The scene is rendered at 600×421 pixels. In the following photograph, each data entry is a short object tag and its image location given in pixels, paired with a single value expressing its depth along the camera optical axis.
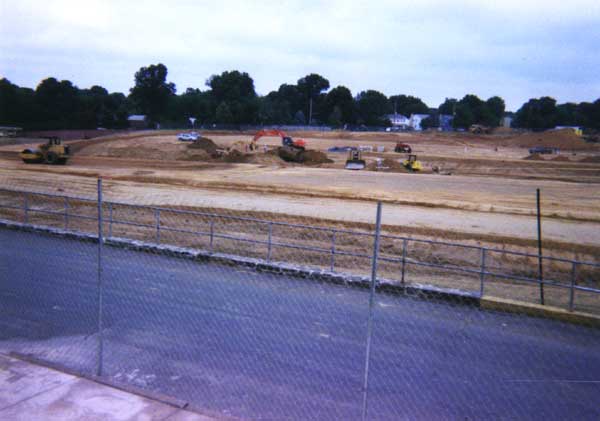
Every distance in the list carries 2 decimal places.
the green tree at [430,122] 170.50
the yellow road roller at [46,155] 48.97
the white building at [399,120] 174.50
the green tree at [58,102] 86.56
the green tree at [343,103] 143.38
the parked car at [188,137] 72.55
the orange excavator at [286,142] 55.58
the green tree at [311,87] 160.25
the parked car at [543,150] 77.62
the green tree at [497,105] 174.88
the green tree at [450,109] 193.85
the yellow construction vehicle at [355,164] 50.69
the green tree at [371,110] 149.12
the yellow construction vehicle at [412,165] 49.53
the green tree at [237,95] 117.88
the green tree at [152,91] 128.25
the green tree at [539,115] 137.62
